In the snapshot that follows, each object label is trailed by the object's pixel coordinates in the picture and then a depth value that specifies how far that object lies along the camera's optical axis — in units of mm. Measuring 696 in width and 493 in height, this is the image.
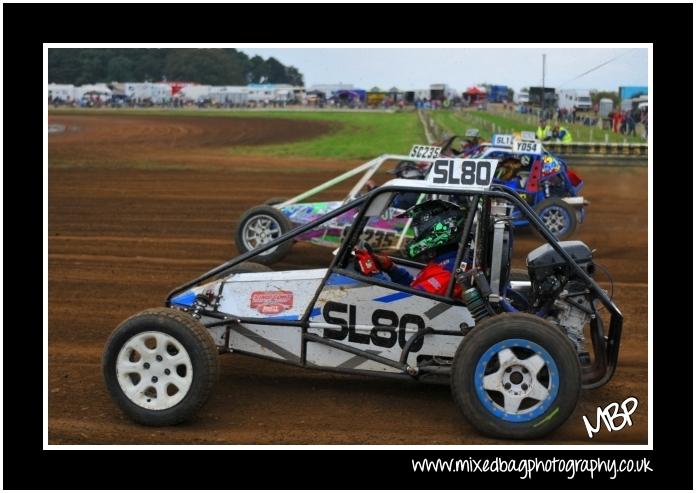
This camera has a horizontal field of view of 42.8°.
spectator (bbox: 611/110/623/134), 25359
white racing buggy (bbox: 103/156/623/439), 5223
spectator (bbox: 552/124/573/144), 25609
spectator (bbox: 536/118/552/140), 25906
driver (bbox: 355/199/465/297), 5843
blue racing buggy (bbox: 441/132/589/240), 12492
